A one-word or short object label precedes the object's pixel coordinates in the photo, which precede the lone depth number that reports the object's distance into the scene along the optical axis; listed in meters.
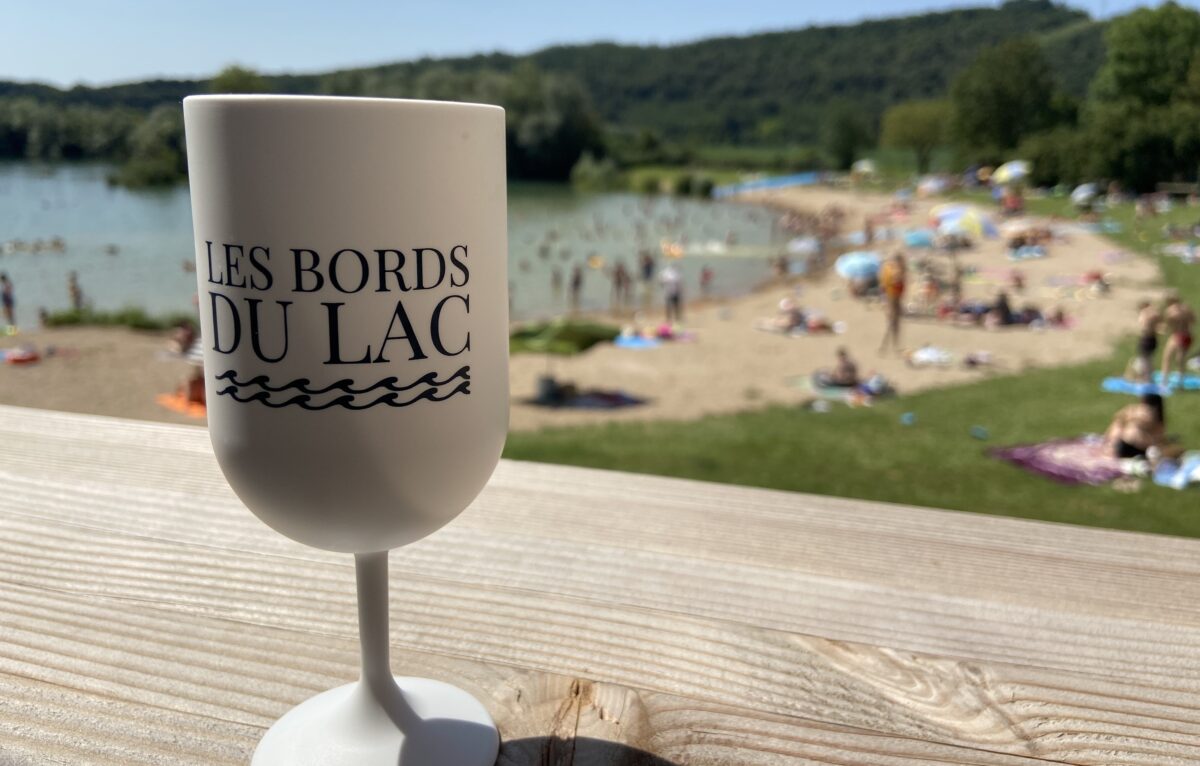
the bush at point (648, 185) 72.69
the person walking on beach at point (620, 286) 23.84
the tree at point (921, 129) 77.69
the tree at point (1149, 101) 35.38
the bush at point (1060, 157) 40.72
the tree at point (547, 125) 74.69
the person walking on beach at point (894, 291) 15.64
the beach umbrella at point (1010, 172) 35.83
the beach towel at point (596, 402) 12.64
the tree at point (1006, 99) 59.06
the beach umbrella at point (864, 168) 74.36
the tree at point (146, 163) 50.18
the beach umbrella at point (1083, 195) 33.94
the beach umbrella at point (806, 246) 27.41
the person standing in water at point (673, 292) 20.30
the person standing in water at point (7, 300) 19.11
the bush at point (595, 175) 74.12
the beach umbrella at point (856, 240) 35.00
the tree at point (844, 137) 86.00
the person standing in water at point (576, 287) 23.44
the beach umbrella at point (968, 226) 16.98
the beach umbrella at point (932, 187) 53.97
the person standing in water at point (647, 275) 24.27
